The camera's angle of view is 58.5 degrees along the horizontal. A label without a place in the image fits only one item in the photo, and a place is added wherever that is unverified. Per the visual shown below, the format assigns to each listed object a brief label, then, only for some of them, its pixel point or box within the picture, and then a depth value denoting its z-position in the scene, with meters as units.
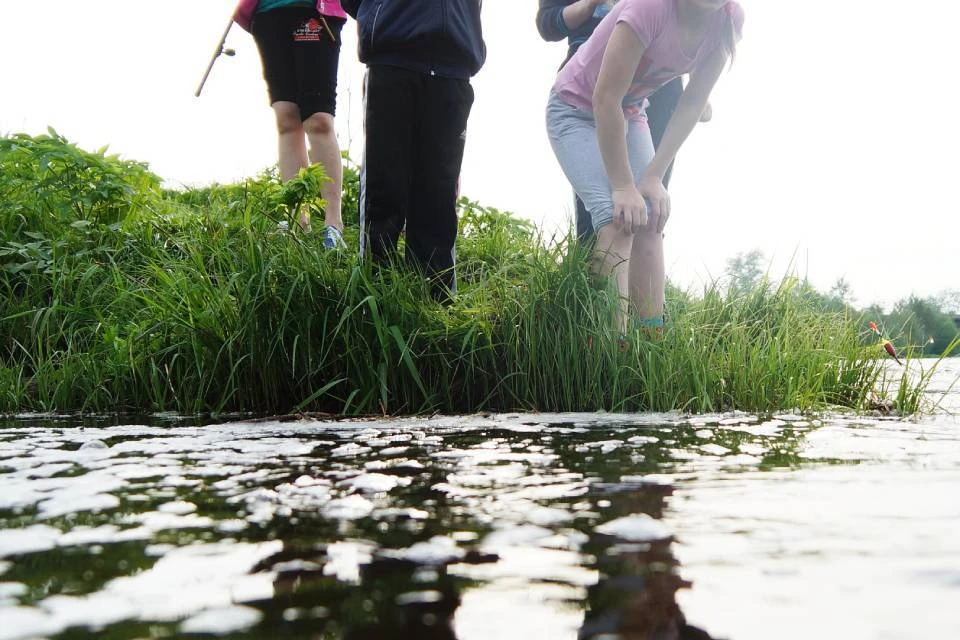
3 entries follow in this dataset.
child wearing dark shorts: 4.44
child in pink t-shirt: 2.86
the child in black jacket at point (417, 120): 3.22
